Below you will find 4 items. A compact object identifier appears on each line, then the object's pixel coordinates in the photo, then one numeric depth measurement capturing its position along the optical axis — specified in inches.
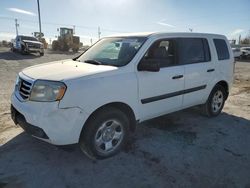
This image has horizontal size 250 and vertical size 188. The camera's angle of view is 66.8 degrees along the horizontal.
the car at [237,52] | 814.3
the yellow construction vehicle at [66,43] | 1077.0
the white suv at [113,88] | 93.7
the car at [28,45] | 678.7
